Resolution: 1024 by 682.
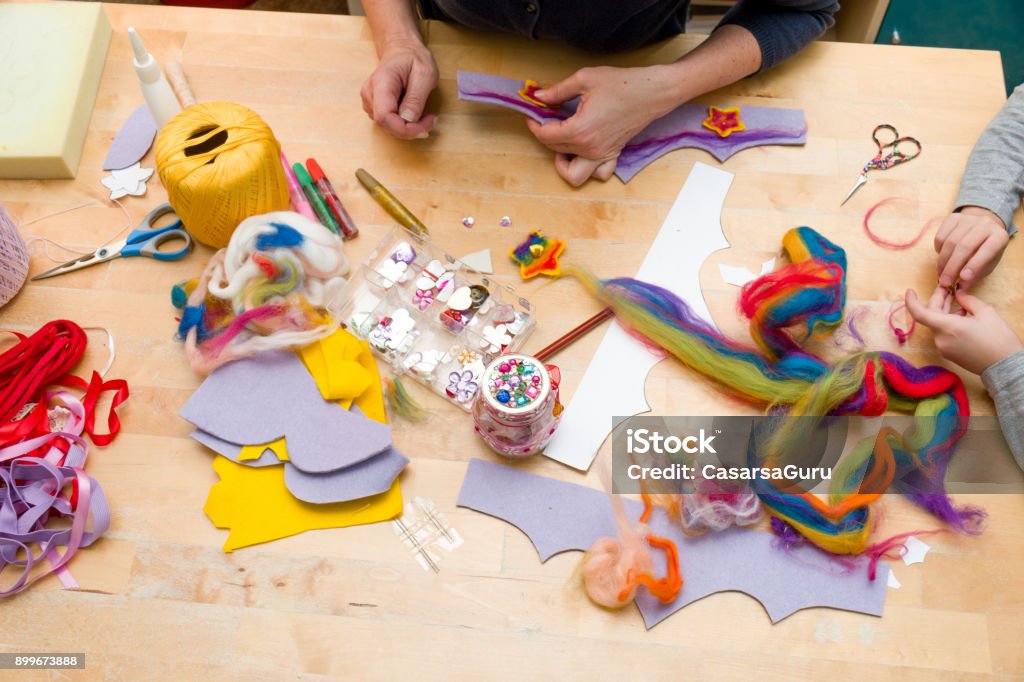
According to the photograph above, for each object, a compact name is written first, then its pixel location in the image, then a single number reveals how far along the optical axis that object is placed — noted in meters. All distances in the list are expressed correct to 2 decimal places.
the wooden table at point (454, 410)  0.89
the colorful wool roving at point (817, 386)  0.95
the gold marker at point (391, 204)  1.13
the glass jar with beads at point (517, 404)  0.90
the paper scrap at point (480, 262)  1.11
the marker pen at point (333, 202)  1.12
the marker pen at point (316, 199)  1.12
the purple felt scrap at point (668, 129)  1.19
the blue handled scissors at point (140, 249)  1.11
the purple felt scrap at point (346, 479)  0.95
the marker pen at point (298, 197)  1.14
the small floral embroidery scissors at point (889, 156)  1.18
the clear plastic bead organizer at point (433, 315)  1.04
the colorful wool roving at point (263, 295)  1.01
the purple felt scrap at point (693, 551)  0.91
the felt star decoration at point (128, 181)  1.17
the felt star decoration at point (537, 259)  1.10
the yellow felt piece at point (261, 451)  0.98
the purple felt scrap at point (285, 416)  0.97
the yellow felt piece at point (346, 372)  1.00
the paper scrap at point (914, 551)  0.93
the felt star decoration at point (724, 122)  1.20
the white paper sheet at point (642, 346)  1.01
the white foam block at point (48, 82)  1.16
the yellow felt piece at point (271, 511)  0.95
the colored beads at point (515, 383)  0.91
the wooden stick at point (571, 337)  1.05
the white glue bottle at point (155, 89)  1.08
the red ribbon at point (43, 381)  1.00
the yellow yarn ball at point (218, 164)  1.01
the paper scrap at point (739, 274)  1.10
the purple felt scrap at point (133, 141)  1.19
